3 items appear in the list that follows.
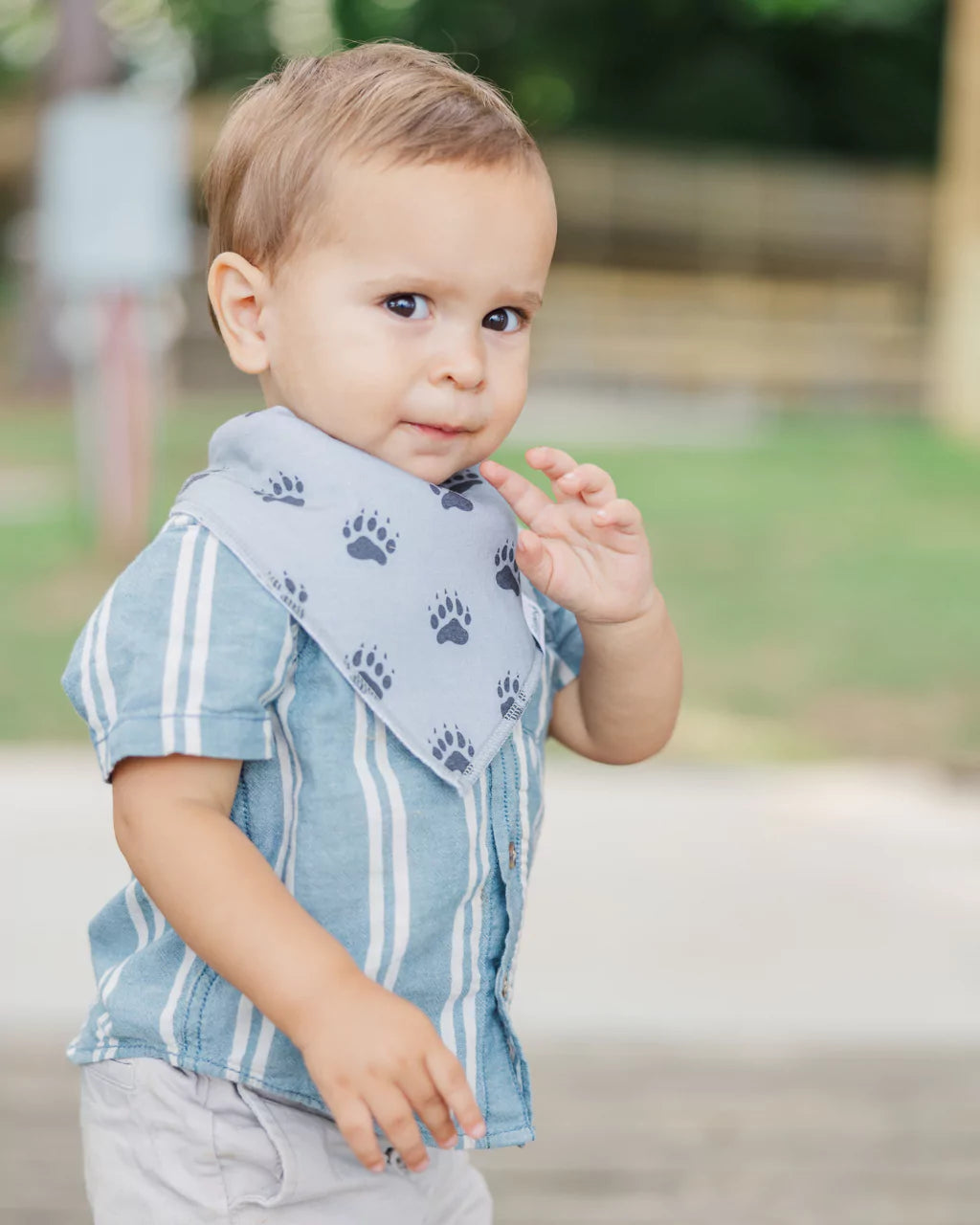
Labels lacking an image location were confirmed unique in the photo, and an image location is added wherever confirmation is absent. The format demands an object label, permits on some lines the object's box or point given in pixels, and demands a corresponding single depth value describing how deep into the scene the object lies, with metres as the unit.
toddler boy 1.21
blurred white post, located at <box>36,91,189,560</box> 6.74
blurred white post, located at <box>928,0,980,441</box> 11.54
